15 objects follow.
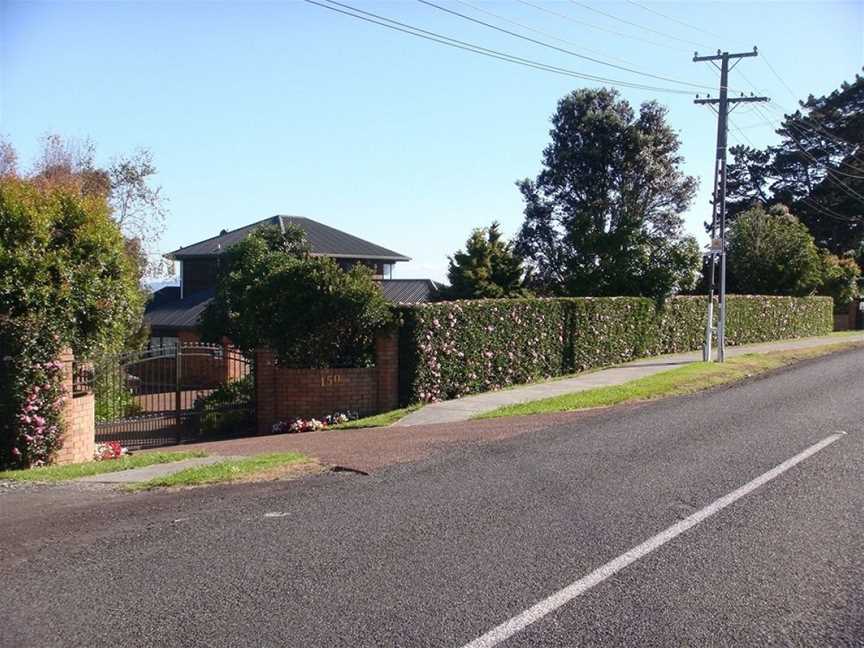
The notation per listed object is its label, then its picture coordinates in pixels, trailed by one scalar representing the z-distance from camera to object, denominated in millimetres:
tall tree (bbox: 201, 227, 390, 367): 16969
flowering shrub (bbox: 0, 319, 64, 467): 11516
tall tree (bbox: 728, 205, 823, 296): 40906
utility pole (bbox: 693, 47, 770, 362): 24609
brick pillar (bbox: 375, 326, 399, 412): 17078
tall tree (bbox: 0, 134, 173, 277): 30312
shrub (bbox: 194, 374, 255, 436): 16938
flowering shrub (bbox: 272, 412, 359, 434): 16116
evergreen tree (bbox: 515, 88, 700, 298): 36625
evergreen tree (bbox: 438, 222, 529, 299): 33844
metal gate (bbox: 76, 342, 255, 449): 15562
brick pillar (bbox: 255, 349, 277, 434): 17156
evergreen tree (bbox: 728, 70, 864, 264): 55562
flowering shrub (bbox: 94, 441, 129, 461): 13500
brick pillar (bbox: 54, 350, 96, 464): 12375
